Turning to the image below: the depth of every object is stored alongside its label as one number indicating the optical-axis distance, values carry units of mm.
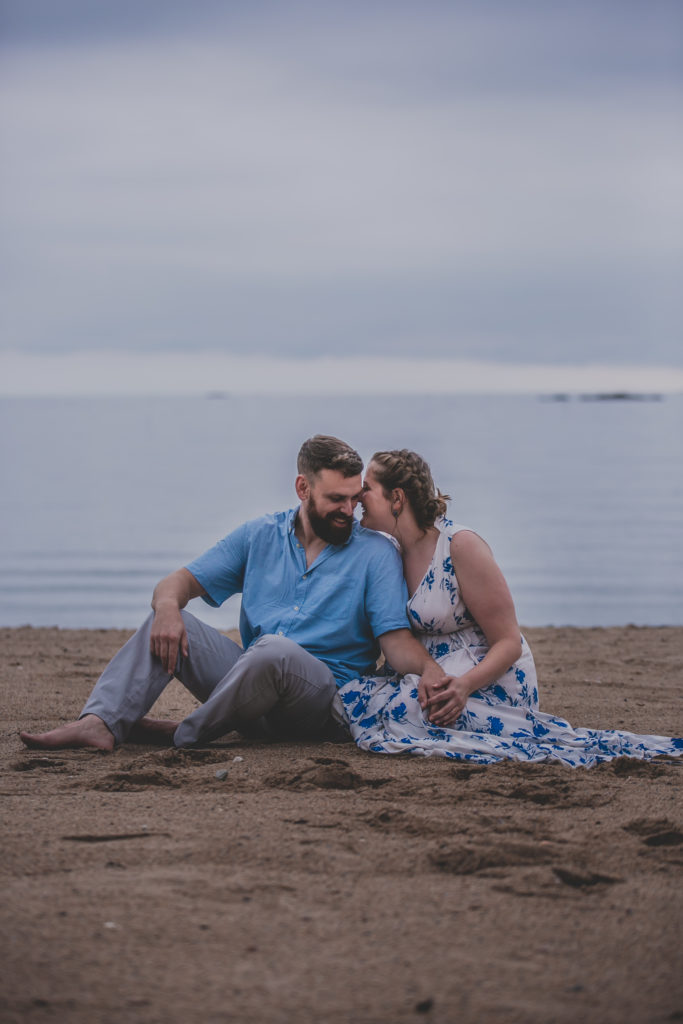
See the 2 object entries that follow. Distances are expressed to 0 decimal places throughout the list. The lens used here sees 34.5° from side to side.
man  4574
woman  4504
